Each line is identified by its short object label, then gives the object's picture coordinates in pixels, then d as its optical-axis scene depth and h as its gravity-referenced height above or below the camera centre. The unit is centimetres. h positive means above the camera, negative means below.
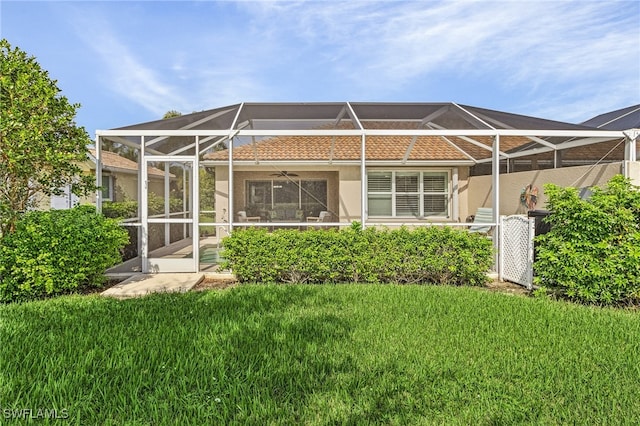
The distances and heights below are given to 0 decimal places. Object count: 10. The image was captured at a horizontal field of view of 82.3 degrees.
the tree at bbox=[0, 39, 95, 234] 575 +124
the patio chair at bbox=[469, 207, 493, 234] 1028 -11
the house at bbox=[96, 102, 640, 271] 795 +155
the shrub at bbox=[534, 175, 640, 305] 559 -54
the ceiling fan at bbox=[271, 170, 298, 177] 1338 +139
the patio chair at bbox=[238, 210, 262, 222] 1258 -22
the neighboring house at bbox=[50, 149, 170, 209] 829 +80
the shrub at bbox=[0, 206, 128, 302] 587 -71
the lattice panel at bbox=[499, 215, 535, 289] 686 -73
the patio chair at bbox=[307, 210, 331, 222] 1280 -19
